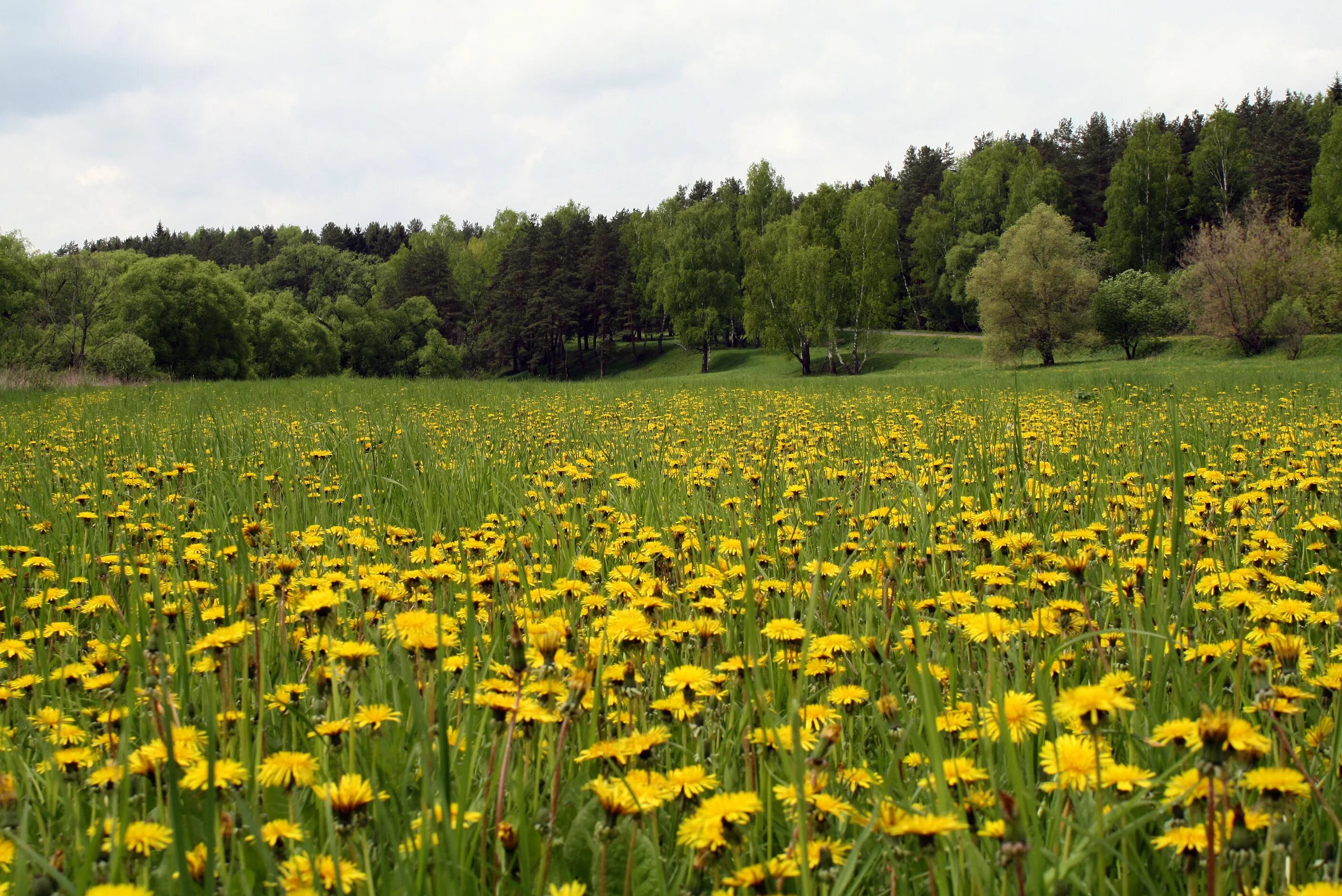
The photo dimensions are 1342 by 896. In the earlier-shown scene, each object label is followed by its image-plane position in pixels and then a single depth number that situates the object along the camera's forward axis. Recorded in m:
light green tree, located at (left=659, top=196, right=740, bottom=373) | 58.94
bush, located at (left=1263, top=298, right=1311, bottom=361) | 34.16
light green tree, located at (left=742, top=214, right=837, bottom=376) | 47.25
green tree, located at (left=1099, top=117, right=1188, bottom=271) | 61.41
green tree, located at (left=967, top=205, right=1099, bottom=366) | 39.91
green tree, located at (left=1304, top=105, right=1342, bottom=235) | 51.09
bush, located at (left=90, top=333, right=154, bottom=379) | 35.88
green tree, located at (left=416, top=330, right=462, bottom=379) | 63.06
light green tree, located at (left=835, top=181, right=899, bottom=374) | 48.22
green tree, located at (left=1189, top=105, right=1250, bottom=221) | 63.03
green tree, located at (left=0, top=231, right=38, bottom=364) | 36.94
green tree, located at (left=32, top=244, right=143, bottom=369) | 41.84
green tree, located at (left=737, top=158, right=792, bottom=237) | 63.38
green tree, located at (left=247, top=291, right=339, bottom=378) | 56.00
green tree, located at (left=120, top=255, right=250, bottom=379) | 45.66
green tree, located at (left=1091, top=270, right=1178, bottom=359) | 43.00
